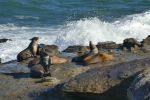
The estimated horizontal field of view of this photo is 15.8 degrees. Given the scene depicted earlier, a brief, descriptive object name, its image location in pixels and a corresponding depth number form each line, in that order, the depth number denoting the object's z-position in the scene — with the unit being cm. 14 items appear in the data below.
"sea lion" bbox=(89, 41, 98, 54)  1650
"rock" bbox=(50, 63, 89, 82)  1428
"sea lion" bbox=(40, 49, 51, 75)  1480
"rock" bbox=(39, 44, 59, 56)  1769
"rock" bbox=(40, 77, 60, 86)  1368
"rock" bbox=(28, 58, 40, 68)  1625
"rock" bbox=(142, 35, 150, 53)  1731
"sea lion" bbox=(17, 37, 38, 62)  1756
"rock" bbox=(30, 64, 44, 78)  1453
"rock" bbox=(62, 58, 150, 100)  1130
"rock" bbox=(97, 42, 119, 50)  1900
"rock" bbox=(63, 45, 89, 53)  1865
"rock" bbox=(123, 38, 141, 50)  1825
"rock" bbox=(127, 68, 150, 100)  907
